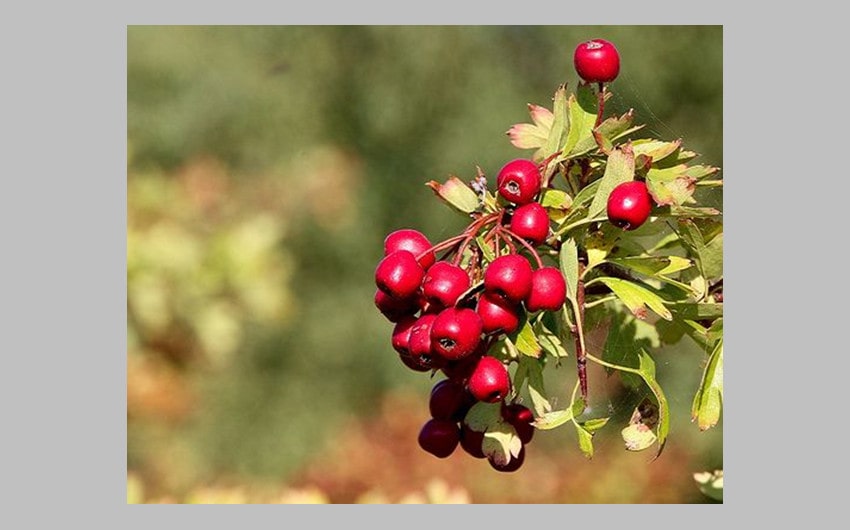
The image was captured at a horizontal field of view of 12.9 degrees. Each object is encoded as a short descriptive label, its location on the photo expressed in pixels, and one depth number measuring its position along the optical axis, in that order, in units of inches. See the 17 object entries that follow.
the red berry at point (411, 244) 34.9
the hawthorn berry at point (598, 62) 35.4
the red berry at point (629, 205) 34.4
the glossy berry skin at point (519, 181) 34.7
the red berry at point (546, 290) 34.2
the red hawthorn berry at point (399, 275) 34.4
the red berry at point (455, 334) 34.1
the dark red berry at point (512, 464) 35.6
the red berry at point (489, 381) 34.7
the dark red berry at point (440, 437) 35.9
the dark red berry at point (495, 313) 34.4
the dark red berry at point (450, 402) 35.9
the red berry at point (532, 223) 34.6
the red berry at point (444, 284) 34.3
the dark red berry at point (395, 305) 34.9
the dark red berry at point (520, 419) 35.8
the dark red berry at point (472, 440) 35.8
